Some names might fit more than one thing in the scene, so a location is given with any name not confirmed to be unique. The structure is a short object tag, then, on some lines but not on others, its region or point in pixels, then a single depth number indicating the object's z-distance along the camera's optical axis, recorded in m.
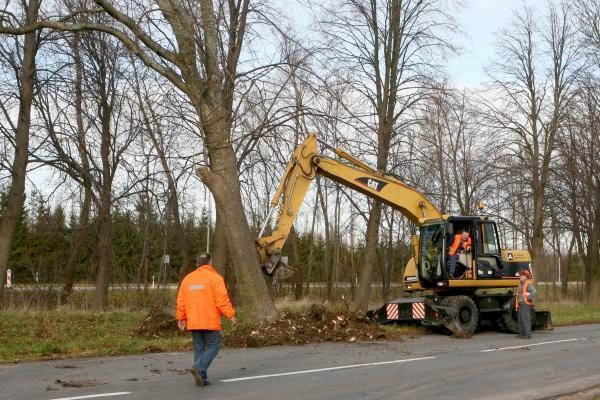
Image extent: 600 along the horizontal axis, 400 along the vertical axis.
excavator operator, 19.17
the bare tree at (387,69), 26.17
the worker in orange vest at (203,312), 9.54
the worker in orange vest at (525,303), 18.47
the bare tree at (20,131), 19.16
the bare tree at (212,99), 15.66
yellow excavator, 17.62
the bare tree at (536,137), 36.47
